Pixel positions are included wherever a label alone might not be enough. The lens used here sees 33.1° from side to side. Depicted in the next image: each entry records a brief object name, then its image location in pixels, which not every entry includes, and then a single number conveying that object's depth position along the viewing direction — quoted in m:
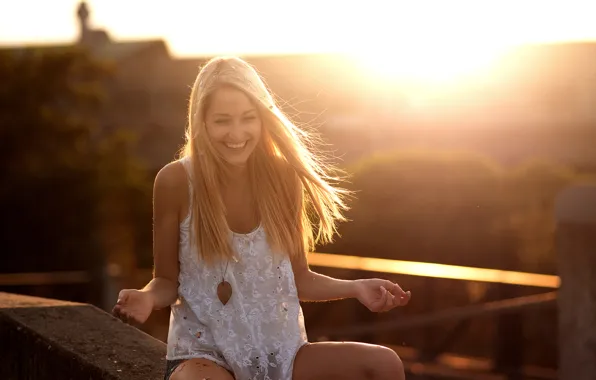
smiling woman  2.63
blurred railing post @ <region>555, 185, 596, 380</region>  3.99
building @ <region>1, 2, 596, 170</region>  40.75
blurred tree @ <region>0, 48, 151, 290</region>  23.62
